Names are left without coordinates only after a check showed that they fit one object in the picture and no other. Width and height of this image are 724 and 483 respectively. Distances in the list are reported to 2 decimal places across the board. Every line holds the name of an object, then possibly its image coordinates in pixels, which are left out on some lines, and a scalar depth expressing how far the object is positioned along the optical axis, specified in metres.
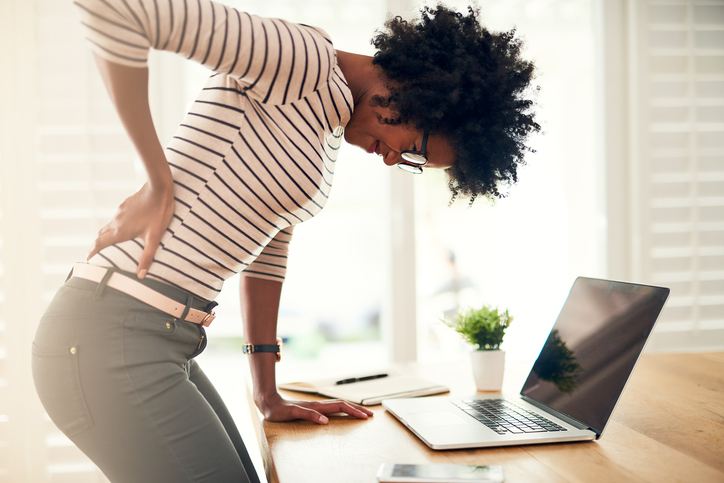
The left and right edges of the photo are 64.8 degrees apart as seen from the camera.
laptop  0.86
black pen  1.26
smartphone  0.67
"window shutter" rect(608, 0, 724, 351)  2.34
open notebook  1.14
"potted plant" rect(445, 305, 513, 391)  1.20
